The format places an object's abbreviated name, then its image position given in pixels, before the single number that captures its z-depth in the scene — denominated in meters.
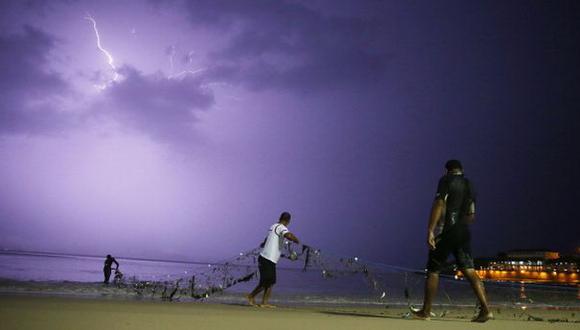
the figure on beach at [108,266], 23.07
